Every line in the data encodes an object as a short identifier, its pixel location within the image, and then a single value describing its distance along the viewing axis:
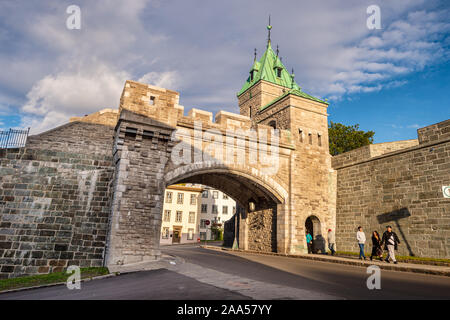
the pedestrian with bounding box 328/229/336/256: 17.13
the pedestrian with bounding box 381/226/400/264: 11.41
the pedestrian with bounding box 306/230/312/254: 16.62
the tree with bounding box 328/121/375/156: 29.89
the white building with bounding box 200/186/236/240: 48.18
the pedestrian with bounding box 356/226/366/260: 12.68
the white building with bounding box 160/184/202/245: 43.25
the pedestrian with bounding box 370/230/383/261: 12.25
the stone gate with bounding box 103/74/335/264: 11.37
